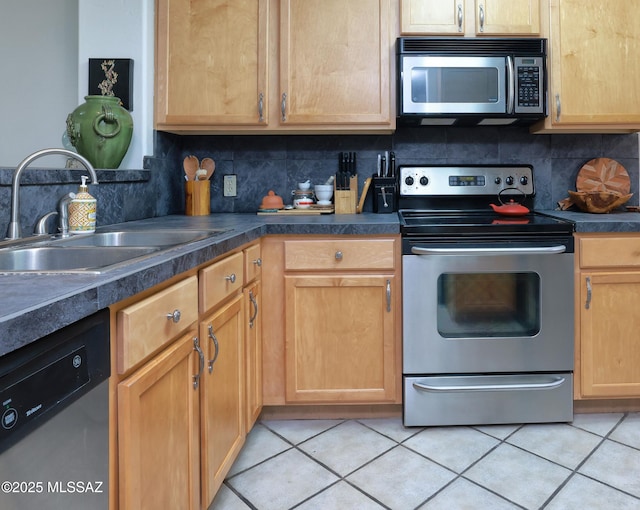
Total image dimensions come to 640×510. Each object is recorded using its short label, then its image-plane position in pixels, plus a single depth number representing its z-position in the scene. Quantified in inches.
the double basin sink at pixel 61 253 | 50.6
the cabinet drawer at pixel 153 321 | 35.2
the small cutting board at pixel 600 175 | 104.0
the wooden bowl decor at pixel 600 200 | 89.8
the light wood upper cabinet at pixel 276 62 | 91.0
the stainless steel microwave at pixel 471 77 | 89.1
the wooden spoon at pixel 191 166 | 104.0
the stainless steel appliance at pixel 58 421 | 23.3
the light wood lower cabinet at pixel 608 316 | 80.5
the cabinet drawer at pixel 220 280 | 52.2
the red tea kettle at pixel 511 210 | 89.2
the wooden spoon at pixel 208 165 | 104.6
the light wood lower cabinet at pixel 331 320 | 80.0
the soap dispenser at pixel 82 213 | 62.4
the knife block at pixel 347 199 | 98.7
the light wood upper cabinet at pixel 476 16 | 90.1
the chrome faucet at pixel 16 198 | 54.1
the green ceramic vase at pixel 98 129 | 78.4
